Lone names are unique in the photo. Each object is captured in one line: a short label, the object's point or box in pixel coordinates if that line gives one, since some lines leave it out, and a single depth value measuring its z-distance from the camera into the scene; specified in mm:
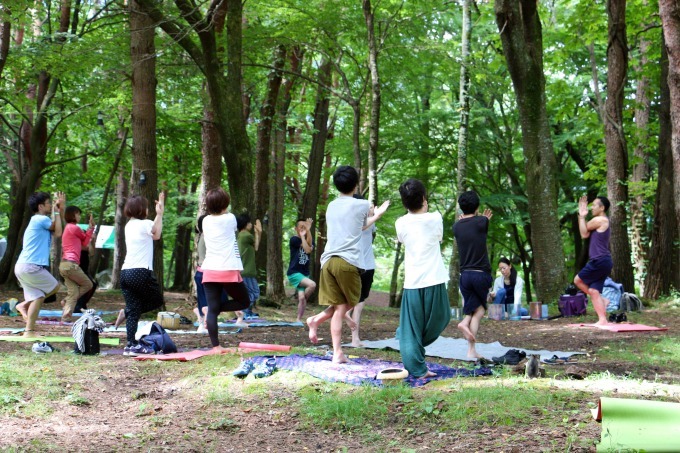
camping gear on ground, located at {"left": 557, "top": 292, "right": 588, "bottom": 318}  12672
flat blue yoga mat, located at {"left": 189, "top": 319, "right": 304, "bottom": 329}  11618
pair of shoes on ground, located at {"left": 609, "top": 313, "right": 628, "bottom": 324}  11242
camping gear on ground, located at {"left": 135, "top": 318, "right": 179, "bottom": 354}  8391
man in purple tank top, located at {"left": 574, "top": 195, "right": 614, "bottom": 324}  10672
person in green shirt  12219
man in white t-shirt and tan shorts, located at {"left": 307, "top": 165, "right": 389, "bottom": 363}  6930
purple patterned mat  6172
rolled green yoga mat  3975
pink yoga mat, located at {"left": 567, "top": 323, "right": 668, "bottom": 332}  10459
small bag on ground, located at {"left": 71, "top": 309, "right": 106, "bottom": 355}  8180
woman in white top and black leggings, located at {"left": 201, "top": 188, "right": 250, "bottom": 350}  8000
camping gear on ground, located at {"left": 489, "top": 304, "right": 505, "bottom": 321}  14078
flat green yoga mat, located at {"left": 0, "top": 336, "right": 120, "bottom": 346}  9328
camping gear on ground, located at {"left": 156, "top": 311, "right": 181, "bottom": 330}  11305
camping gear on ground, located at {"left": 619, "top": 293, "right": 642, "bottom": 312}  13312
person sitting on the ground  14320
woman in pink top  12125
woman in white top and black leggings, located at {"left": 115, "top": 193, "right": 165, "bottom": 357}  8273
